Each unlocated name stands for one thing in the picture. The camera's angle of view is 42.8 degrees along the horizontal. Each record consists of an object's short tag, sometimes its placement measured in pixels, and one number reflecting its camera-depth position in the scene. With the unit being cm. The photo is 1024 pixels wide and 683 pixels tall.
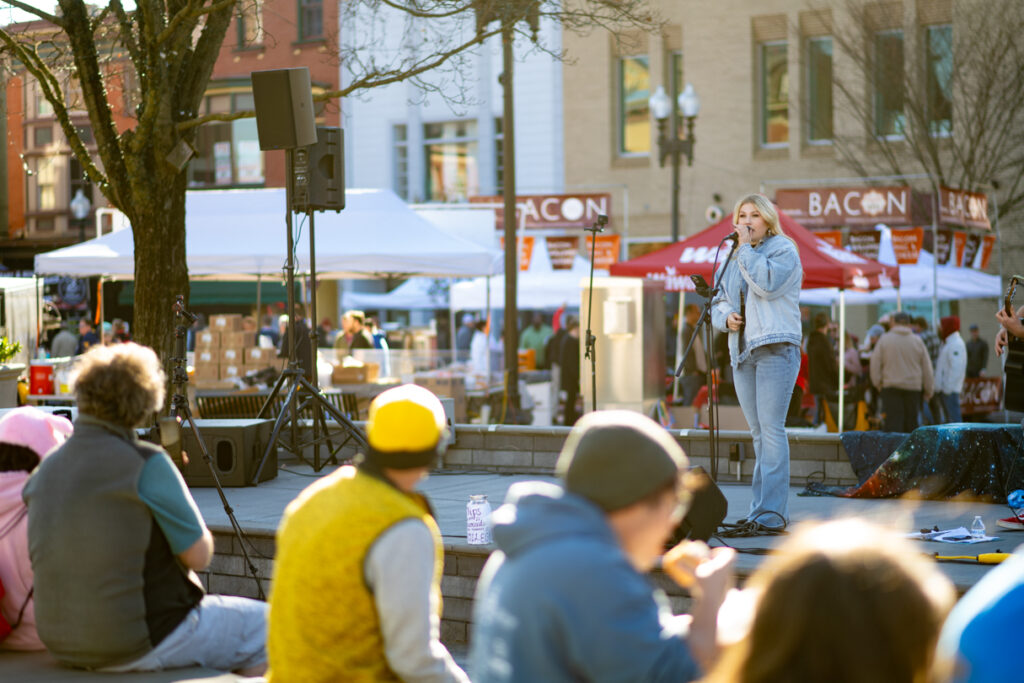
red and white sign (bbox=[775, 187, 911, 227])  2117
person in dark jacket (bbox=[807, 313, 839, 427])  1730
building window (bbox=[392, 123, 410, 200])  3656
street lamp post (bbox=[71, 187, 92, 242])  3322
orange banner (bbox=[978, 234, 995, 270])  2454
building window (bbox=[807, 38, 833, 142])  3019
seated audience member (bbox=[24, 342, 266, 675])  421
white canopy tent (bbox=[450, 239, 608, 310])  2420
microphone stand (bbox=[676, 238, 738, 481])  762
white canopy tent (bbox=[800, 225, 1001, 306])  2261
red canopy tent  1402
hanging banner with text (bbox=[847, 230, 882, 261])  2095
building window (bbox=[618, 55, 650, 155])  3234
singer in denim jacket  734
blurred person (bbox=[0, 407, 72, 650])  512
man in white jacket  1683
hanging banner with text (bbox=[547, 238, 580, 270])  2300
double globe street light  2402
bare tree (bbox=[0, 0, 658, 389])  1093
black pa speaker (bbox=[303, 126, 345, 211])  1106
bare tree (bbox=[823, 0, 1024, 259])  2575
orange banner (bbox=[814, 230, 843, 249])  1958
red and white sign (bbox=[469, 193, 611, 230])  2148
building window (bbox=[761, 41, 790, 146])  3075
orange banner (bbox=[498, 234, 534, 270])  2227
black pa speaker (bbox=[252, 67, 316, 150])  1028
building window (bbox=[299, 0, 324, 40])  3722
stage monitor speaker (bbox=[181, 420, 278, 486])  1010
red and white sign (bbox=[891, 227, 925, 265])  2028
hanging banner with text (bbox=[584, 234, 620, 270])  2158
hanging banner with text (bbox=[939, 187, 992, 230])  1884
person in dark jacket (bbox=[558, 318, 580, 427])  1853
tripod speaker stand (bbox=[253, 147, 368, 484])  967
